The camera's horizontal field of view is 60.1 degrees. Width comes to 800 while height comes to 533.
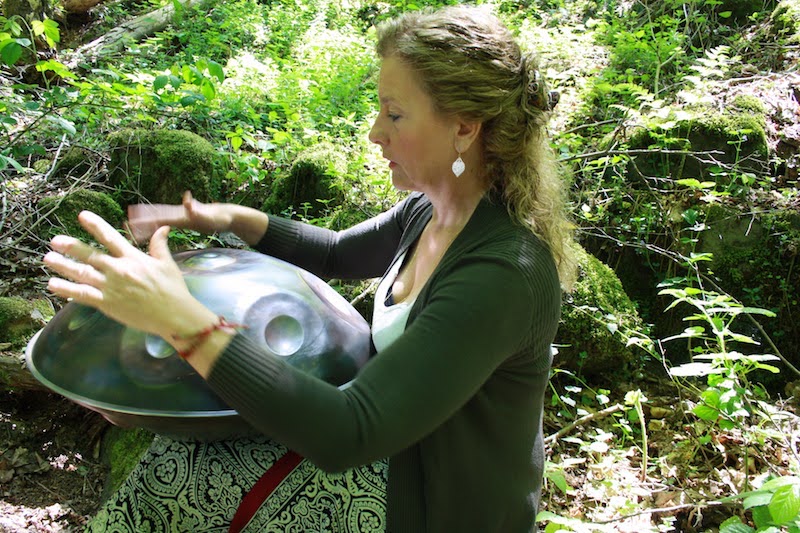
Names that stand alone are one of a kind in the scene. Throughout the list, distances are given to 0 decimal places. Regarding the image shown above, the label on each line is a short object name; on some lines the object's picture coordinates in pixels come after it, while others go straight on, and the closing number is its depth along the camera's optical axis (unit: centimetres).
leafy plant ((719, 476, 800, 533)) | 165
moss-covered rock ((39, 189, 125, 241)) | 337
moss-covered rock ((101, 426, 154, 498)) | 254
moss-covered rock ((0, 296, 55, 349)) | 276
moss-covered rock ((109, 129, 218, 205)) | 376
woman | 115
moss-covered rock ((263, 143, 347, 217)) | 360
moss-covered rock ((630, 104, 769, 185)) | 346
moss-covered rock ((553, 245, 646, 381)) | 284
